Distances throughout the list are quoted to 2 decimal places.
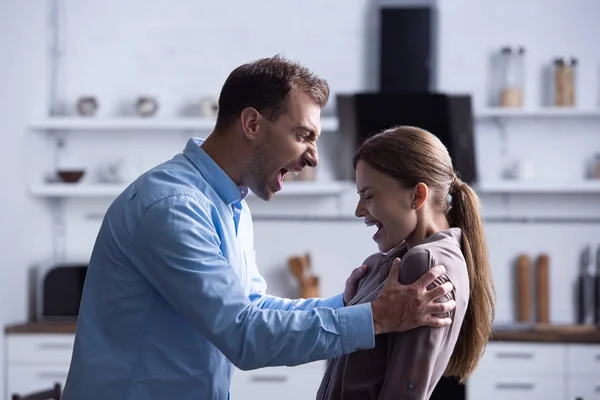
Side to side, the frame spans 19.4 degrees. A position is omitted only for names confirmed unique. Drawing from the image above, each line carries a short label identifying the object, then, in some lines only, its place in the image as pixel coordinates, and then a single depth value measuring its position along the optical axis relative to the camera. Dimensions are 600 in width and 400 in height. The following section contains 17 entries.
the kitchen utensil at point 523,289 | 9.39
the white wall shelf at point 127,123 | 9.39
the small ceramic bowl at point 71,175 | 9.56
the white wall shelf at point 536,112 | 9.11
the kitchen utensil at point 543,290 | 9.31
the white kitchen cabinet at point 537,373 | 8.39
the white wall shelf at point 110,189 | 9.33
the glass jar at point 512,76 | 9.29
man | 3.56
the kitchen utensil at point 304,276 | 9.47
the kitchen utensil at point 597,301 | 9.14
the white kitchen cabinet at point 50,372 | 8.71
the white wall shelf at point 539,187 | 9.08
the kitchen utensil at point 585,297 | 9.17
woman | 3.46
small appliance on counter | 9.20
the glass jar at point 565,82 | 9.29
